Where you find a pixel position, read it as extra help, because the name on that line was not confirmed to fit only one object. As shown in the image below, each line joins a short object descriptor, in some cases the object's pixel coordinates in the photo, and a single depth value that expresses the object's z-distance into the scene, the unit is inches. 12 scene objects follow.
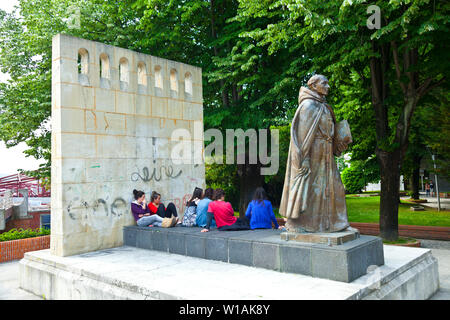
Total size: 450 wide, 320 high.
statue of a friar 268.4
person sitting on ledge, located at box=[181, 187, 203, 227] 375.9
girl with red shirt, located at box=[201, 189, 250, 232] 344.2
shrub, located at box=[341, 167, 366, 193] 1673.2
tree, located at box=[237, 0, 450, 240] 395.5
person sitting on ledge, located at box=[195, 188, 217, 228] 369.7
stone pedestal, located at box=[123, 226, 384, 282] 239.3
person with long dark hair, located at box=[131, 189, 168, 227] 388.2
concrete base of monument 219.1
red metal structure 1216.8
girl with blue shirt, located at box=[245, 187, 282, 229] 337.4
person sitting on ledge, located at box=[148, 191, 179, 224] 392.5
